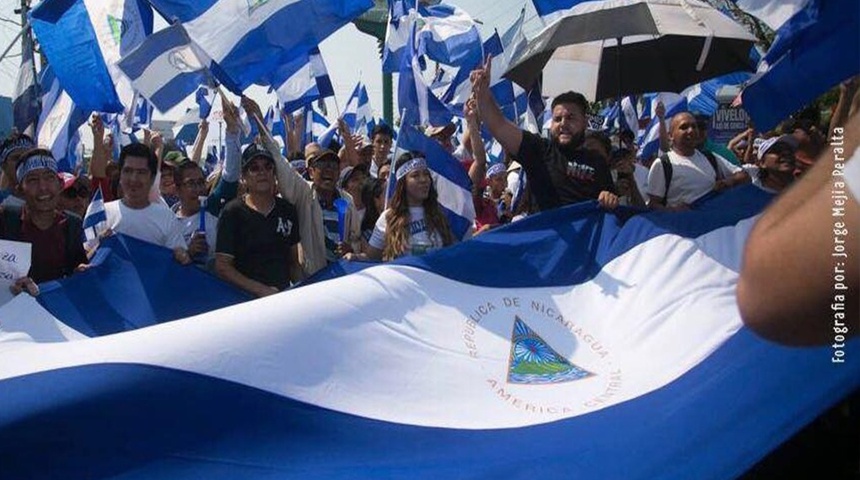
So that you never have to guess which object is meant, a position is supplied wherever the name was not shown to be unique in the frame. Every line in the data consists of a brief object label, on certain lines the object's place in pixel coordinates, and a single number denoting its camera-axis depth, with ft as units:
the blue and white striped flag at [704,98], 40.16
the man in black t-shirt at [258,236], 16.10
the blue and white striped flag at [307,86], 25.03
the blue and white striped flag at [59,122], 29.22
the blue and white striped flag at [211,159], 53.00
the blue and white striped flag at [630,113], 37.55
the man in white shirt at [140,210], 16.81
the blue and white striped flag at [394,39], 28.22
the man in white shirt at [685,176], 19.74
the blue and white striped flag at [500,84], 30.81
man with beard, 15.81
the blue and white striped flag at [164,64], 19.33
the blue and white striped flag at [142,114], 37.78
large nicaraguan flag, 9.96
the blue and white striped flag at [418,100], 21.85
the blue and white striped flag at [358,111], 46.24
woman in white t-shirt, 16.67
